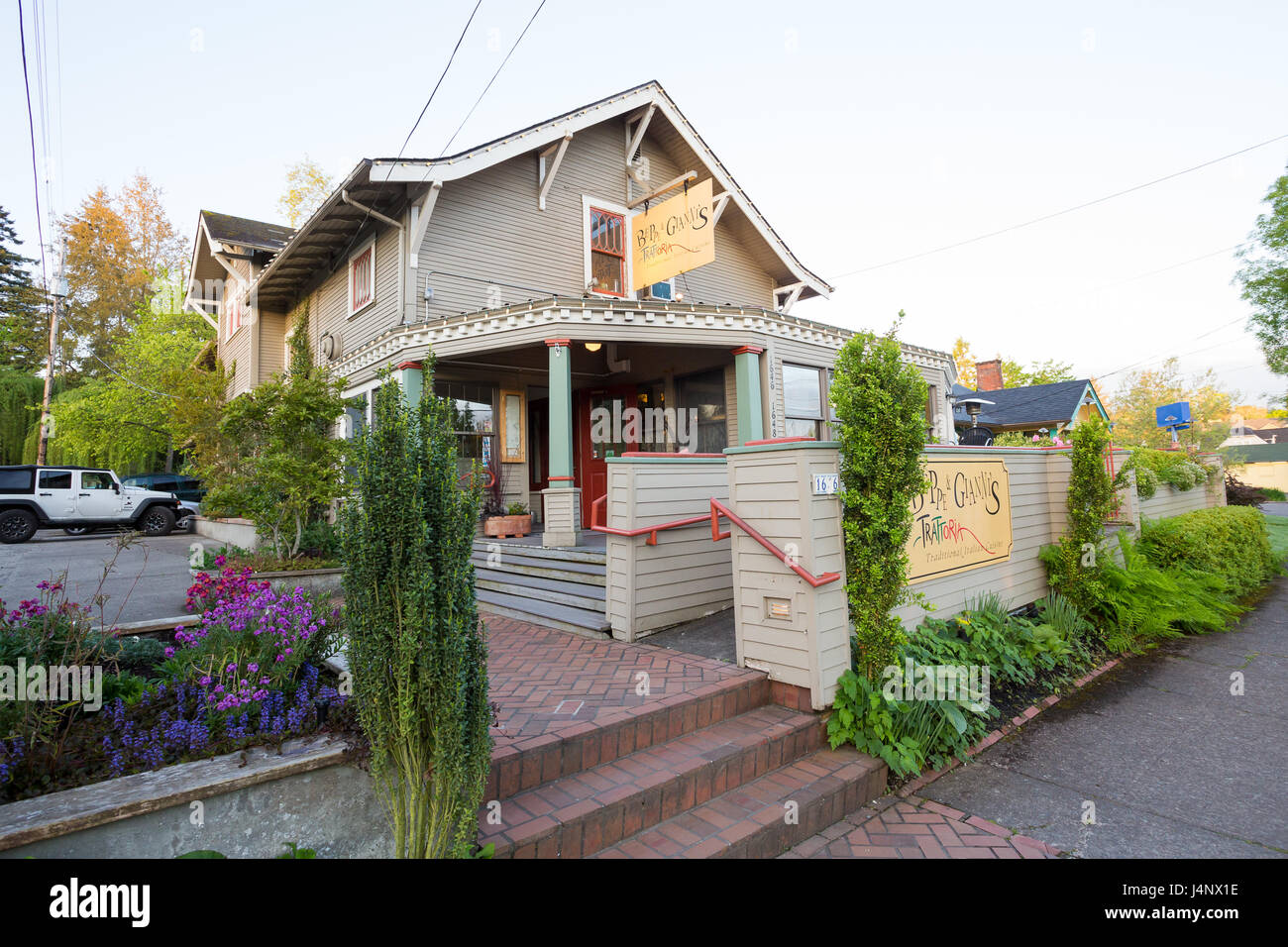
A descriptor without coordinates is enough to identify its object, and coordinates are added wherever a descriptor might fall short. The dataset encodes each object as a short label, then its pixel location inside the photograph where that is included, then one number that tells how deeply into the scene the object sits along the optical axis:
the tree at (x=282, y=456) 7.62
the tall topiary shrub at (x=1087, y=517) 6.28
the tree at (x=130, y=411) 20.31
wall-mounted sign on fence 4.98
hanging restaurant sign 8.93
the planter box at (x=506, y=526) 9.13
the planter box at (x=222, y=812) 2.01
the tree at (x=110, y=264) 28.84
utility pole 17.34
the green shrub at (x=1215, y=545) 7.71
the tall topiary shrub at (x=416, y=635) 2.18
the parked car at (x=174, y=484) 18.72
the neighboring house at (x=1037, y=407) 23.31
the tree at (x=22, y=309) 29.47
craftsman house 8.27
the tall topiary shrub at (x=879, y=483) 3.89
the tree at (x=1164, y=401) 44.22
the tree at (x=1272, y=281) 20.70
